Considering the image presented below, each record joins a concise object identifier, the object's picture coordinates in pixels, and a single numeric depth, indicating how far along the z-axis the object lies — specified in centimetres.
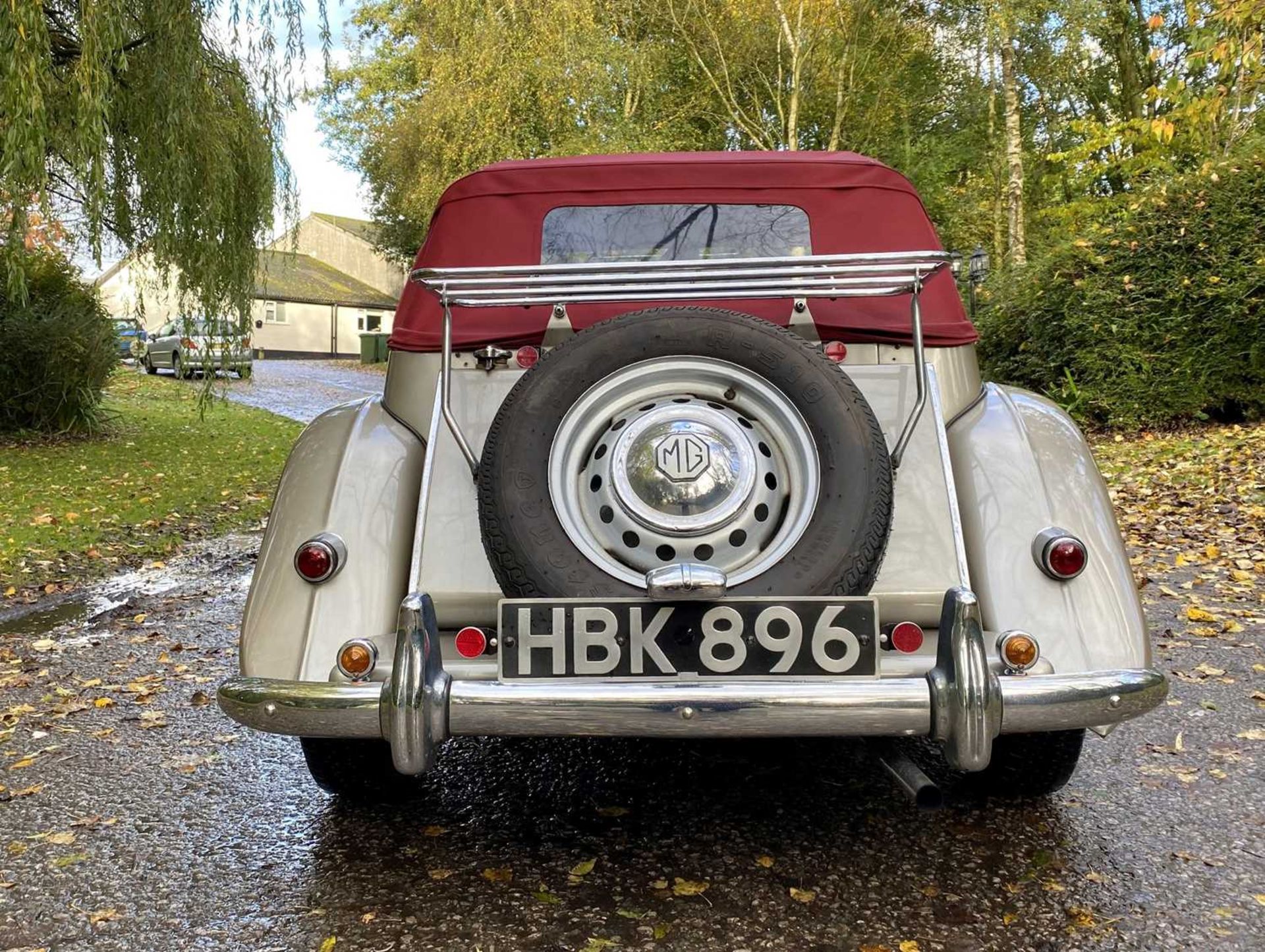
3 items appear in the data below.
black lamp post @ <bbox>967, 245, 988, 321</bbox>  504
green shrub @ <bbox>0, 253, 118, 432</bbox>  1203
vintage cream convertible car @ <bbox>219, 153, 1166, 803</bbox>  231
